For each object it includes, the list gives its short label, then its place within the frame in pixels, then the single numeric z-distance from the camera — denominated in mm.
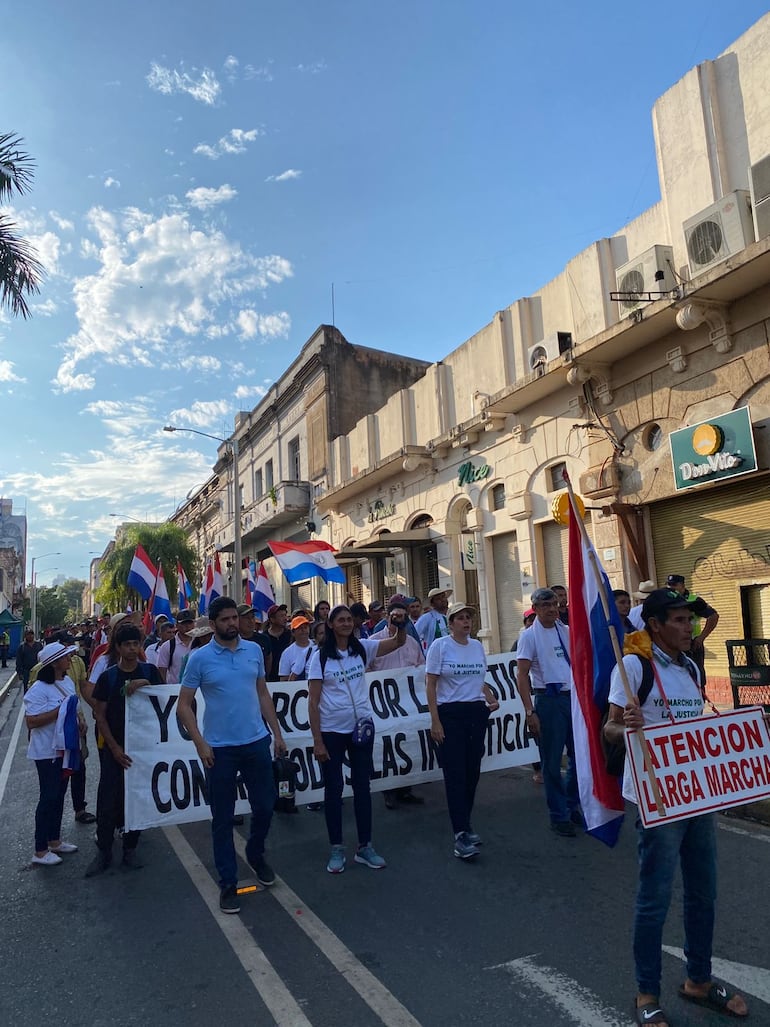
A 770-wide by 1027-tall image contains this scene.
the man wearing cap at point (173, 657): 7984
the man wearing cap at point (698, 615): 6582
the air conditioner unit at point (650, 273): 11133
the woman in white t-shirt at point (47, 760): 5602
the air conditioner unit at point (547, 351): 13703
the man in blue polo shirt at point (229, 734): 4617
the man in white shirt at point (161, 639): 8148
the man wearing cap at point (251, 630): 7592
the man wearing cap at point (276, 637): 8586
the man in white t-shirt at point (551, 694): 5727
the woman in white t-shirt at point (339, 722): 5121
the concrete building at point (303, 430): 26109
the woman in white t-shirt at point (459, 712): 5227
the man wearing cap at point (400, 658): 6973
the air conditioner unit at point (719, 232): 9773
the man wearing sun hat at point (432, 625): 8055
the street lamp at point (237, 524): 24797
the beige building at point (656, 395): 10250
